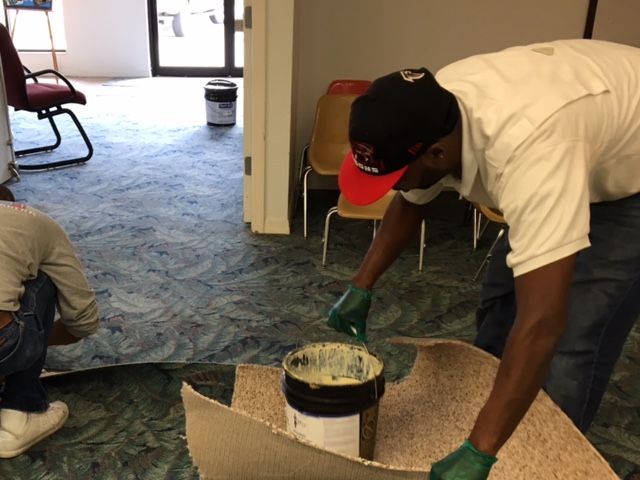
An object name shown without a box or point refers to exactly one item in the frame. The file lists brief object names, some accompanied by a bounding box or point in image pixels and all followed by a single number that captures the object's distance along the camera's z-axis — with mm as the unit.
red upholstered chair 3814
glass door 7492
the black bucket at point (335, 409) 1294
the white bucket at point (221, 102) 5391
